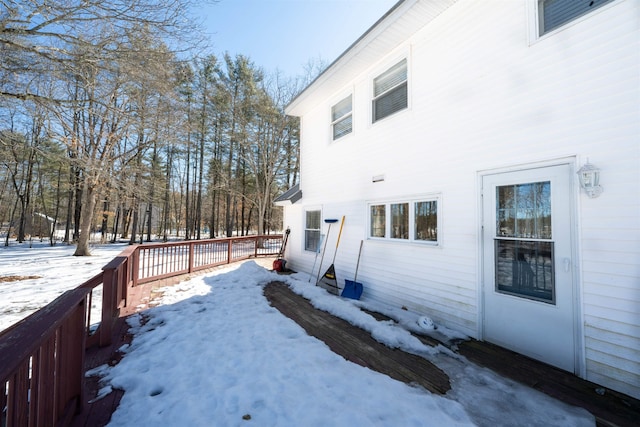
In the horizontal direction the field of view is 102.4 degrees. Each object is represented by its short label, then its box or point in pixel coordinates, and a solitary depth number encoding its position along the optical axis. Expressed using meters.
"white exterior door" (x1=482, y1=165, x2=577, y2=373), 2.69
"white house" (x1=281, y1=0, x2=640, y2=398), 2.41
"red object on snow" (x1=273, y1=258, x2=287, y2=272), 7.35
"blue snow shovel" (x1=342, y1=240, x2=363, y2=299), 5.03
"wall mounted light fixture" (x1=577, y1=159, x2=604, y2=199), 2.49
